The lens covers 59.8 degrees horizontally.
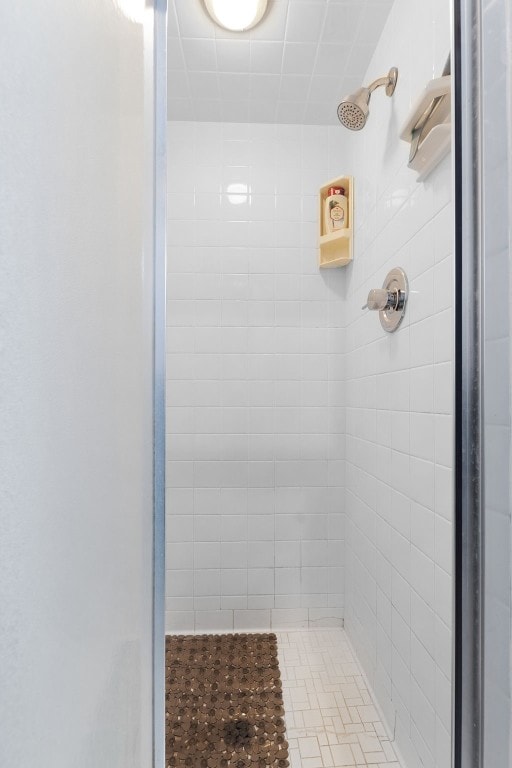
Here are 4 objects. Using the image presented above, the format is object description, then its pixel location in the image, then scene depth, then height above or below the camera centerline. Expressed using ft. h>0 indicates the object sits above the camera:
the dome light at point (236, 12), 4.54 +3.97
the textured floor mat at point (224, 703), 4.10 -3.34
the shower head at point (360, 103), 4.49 +2.98
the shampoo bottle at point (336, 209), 6.12 +2.54
